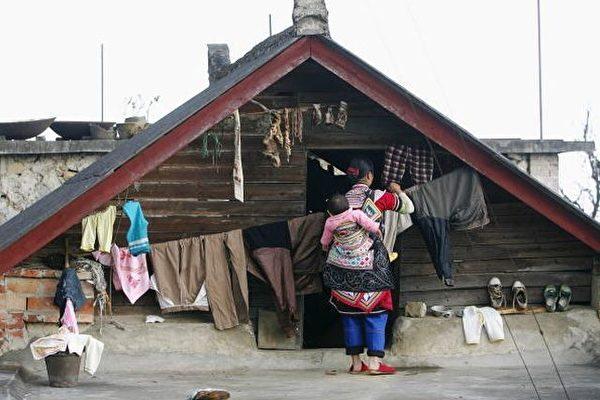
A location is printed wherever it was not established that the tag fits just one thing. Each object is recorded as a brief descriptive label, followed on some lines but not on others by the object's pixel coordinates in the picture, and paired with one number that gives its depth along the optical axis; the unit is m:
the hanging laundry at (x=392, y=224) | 12.45
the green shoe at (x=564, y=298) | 12.73
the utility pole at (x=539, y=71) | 18.55
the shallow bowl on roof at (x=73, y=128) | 19.92
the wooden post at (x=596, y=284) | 12.69
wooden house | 12.04
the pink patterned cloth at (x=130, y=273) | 12.33
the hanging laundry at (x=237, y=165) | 12.18
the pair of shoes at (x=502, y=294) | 12.67
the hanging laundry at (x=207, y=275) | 12.44
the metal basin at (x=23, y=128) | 19.48
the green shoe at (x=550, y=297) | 12.73
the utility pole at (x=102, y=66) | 25.06
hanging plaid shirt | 12.58
